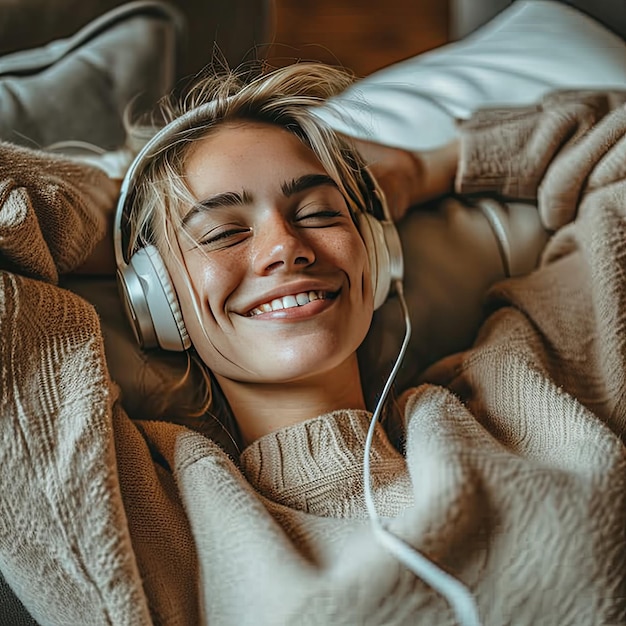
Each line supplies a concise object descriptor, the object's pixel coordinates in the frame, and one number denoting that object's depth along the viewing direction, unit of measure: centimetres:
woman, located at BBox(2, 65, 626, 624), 75
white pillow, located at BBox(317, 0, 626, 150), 122
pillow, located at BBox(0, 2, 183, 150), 118
